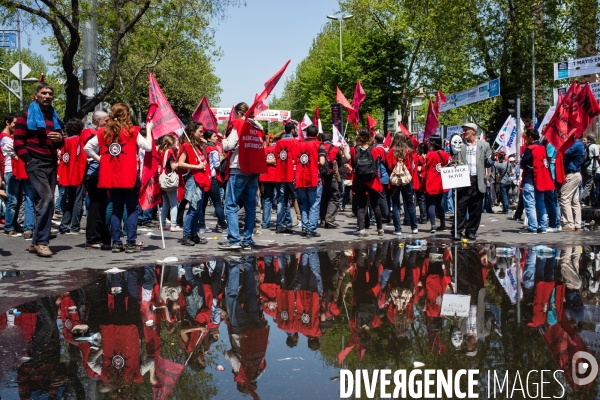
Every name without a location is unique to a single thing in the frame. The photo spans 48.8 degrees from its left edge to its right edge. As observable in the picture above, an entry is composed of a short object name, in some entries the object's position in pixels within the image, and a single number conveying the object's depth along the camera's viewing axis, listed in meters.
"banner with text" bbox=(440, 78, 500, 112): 22.70
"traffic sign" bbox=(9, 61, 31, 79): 31.76
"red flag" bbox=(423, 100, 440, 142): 16.80
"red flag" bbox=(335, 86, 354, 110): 15.86
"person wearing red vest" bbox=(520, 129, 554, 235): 12.24
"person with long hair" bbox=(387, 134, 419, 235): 12.75
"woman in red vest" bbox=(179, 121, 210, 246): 10.62
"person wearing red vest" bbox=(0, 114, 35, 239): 11.38
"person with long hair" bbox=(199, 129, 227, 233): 12.36
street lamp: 48.79
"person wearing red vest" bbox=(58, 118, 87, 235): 11.47
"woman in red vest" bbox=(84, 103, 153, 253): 9.10
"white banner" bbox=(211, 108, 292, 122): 38.06
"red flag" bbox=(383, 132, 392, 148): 15.86
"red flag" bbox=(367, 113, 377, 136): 17.66
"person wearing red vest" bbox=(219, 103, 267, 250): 9.50
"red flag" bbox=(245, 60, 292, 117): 9.14
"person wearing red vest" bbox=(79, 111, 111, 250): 10.01
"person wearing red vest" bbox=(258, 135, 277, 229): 13.09
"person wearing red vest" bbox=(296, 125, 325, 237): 11.99
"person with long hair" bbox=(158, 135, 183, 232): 11.98
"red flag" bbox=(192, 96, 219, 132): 13.85
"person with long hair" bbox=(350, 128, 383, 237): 11.99
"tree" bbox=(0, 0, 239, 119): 16.92
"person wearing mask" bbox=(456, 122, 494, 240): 11.31
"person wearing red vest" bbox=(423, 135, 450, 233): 12.92
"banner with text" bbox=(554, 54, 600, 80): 17.34
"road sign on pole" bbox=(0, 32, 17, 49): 26.39
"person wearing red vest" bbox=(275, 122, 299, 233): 12.62
